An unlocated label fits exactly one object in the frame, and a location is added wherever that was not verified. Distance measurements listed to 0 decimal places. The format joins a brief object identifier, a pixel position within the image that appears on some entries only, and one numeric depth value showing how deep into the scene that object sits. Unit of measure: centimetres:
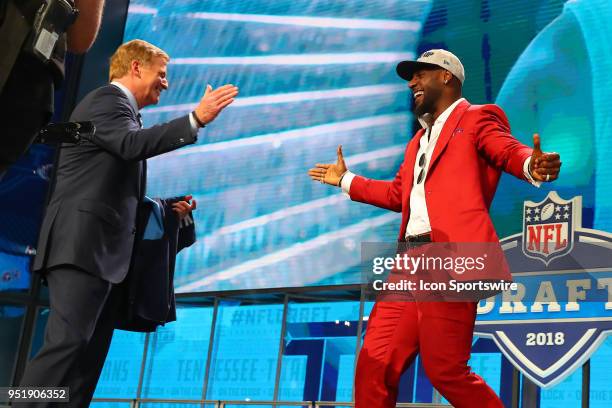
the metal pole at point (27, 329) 641
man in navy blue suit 243
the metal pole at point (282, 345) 508
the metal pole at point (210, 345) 539
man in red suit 253
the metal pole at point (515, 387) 407
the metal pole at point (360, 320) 471
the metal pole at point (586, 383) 378
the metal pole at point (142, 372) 572
